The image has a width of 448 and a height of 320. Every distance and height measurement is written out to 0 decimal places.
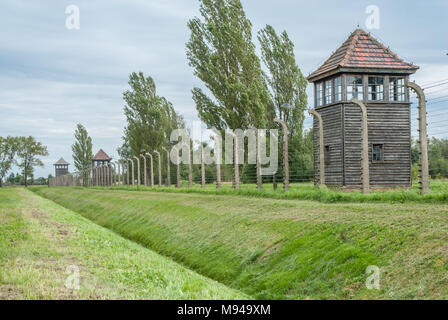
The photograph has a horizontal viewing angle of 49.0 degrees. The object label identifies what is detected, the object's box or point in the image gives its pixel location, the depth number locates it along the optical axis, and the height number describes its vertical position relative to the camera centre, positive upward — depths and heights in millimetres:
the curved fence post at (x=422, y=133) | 14281 +969
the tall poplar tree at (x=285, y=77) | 35531 +6640
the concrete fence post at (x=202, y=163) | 30180 +19
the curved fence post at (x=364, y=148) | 16031 +613
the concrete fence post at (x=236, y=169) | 25391 -55
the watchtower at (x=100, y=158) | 132750 +3126
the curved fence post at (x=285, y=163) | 20753 +186
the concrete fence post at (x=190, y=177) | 35050 -614
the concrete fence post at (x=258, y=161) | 23569 +324
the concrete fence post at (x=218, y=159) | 27666 +524
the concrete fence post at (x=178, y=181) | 39750 -1022
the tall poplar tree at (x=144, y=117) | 55000 +5928
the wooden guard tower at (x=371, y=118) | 25000 +2490
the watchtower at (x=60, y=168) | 160875 +652
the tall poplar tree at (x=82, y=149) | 110938 +4731
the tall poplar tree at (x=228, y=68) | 30672 +6631
